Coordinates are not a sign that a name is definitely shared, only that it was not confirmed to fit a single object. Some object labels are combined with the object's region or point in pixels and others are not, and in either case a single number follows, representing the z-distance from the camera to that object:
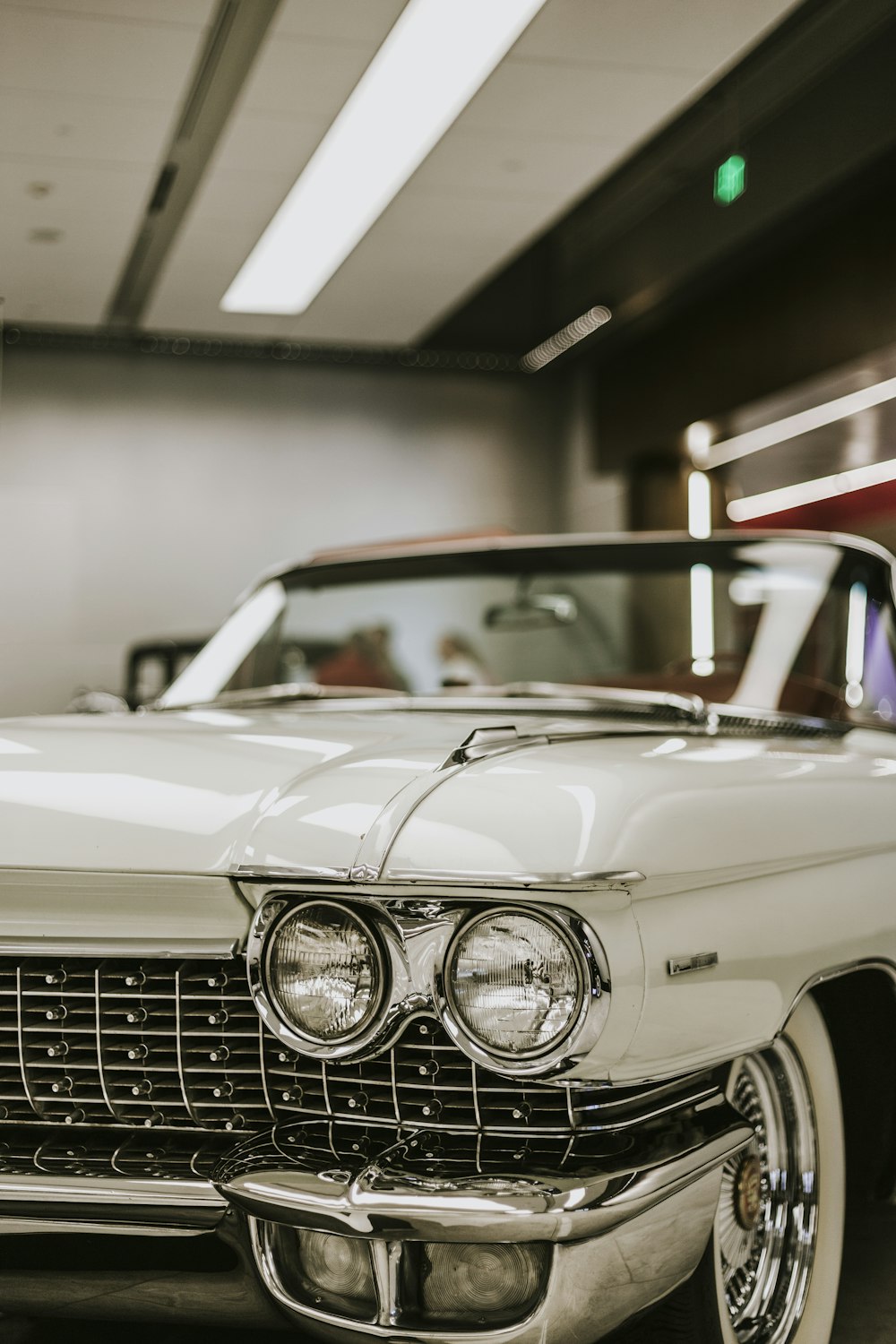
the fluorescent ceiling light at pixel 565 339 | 11.43
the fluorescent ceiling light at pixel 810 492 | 11.45
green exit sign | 8.41
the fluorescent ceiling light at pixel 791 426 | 9.39
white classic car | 1.38
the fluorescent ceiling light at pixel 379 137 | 6.40
